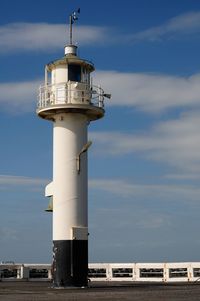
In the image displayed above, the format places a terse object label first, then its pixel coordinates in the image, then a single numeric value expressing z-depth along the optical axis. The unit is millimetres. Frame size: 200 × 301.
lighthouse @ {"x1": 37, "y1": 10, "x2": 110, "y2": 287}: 29547
